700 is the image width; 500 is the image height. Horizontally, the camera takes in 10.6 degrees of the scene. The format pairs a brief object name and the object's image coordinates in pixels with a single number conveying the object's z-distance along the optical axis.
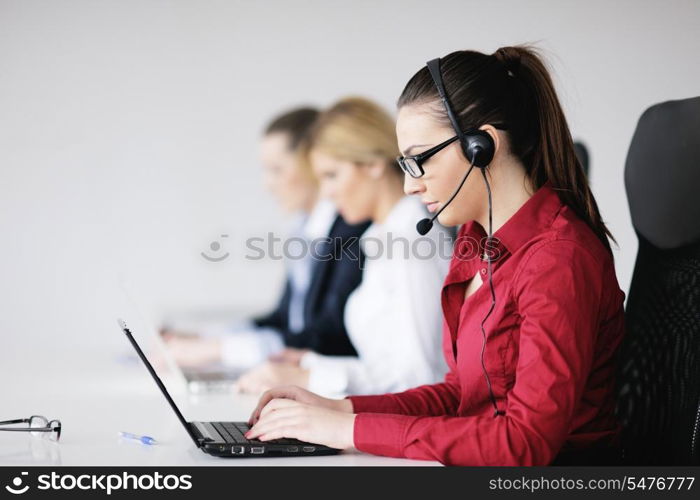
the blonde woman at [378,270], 6.82
